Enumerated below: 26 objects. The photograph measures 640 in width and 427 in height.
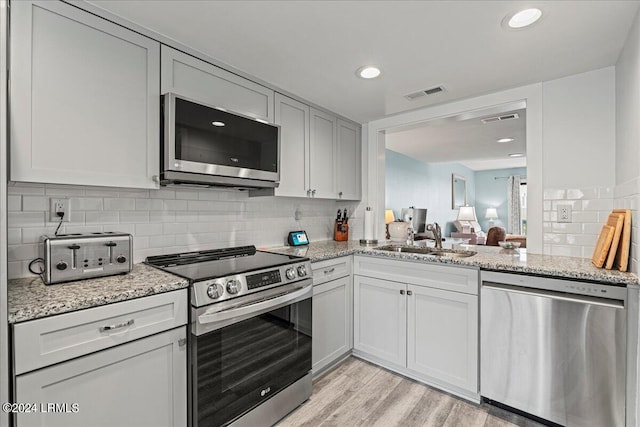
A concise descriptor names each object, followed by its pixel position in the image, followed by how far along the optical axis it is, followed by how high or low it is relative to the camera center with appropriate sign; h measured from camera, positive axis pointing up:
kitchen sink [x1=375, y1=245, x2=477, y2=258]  2.52 -0.30
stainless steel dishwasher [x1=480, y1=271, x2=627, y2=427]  1.59 -0.73
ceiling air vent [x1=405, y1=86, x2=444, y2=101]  2.42 +0.99
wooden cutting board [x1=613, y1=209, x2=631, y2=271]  1.63 -0.13
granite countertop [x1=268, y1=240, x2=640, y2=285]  1.62 -0.29
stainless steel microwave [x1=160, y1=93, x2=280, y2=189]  1.72 +0.42
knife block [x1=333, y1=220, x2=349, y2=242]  3.30 -0.16
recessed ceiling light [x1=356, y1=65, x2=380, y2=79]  2.08 +0.99
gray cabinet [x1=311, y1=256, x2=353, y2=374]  2.29 -0.75
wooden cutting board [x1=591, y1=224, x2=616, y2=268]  1.71 -0.17
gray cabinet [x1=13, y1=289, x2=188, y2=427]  1.08 -0.59
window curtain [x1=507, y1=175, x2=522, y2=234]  8.68 +0.37
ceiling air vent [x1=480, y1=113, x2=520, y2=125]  3.18 +1.05
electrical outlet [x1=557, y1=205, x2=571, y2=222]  2.18 +0.02
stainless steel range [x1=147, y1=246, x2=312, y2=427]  1.50 -0.65
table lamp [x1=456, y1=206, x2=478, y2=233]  8.02 -0.02
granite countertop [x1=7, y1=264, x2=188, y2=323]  1.10 -0.31
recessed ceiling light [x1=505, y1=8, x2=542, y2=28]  1.50 +0.98
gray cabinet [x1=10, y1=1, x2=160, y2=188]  1.32 +0.55
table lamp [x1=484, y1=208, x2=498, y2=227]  8.79 +0.07
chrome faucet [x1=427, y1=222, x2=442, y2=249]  2.78 -0.15
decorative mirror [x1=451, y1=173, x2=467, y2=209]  8.17 +0.69
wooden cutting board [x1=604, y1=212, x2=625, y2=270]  1.65 -0.12
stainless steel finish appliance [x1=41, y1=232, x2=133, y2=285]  1.37 -0.19
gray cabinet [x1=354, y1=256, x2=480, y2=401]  2.07 -0.76
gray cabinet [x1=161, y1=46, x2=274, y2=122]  1.79 +0.83
